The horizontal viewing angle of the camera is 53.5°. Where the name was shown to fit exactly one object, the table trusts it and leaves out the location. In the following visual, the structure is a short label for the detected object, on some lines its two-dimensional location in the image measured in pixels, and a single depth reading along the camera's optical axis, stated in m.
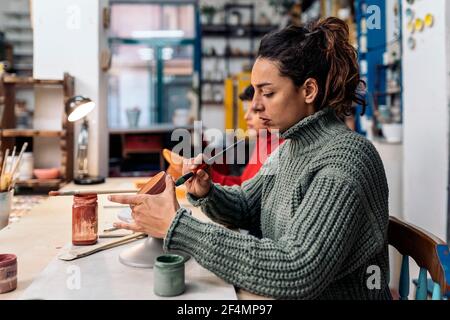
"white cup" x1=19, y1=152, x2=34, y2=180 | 2.21
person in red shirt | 1.93
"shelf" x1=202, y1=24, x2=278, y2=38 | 8.30
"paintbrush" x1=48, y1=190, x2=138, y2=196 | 1.18
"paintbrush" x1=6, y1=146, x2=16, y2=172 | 1.51
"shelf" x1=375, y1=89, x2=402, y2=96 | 3.90
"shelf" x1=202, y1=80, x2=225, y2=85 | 8.36
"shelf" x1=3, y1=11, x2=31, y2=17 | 6.08
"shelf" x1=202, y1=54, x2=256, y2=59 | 8.38
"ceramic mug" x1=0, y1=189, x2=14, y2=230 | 1.43
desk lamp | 2.28
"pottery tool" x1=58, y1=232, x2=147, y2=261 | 1.05
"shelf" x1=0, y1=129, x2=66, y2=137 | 2.23
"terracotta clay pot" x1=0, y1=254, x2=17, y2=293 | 0.87
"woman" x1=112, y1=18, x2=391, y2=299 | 0.85
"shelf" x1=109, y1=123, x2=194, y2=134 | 4.84
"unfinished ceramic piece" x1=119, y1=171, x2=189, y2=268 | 1.01
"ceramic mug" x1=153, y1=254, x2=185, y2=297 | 0.84
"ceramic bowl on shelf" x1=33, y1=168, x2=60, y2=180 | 2.23
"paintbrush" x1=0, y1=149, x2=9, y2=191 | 1.44
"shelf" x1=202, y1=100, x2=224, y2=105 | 8.45
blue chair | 0.91
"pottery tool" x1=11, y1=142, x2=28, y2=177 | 1.50
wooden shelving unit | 2.22
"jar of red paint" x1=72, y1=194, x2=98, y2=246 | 1.16
